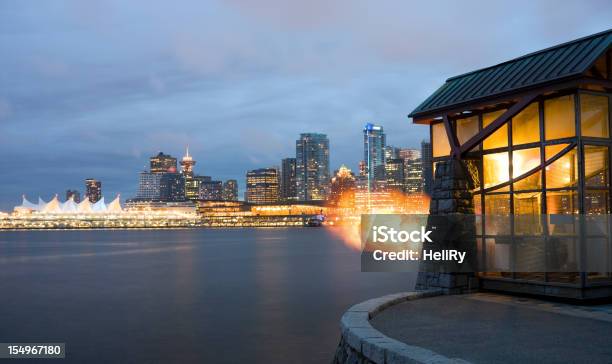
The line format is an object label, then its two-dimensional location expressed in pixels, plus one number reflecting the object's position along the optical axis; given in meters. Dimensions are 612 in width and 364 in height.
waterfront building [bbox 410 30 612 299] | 14.77
